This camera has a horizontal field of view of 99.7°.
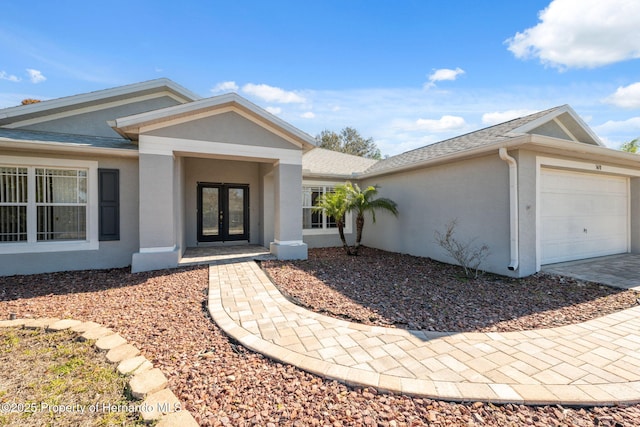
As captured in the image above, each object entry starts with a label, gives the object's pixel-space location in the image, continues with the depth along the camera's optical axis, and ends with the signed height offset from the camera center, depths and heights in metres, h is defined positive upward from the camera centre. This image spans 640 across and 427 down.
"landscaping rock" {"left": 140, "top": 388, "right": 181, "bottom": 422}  2.29 -1.73
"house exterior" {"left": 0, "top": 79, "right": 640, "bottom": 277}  6.92 +0.77
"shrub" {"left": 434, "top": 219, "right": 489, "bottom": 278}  7.43 -1.19
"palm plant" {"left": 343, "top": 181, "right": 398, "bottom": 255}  9.88 +0.24
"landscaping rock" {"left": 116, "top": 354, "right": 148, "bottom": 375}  2.94 -1.73
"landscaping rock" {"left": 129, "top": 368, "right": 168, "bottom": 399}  2.56 -1.72
